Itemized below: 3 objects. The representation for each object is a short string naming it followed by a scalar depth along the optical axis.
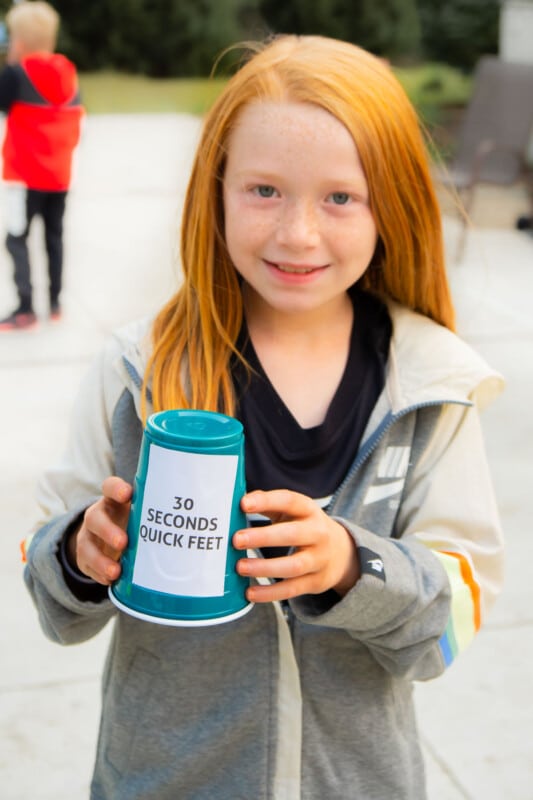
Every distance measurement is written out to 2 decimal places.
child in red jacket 6.53
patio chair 9.37
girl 1.61
